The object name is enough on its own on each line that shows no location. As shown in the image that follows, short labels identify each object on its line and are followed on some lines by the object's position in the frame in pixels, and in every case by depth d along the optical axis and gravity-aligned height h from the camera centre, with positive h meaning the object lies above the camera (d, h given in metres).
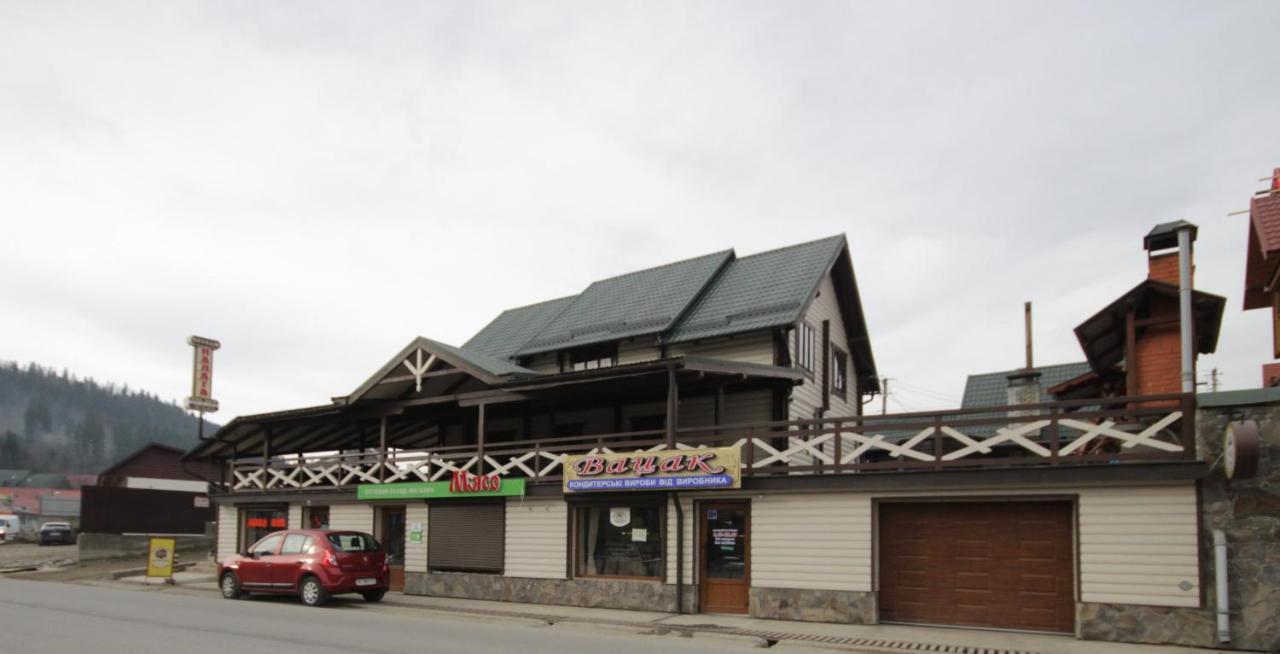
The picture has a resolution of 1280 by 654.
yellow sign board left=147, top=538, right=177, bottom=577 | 24.72 -3.29
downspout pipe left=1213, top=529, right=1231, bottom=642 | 12.73 -1.99
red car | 18.41 -2.66
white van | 47.66 -5.11
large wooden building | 14.27 -0.74
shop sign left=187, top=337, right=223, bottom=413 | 31.48 +1.86
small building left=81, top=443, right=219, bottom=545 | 36.28 -2.94
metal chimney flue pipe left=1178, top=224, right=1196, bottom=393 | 14.19 +2.20
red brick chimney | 19.25 +1.90
